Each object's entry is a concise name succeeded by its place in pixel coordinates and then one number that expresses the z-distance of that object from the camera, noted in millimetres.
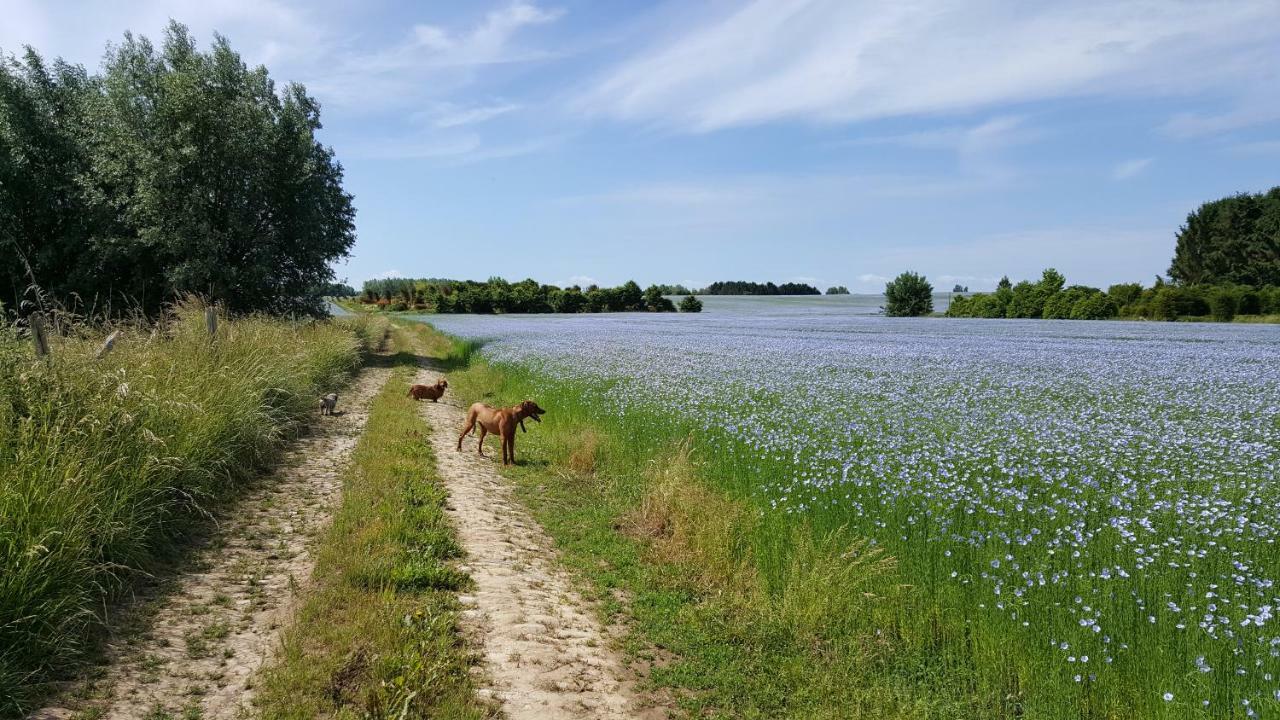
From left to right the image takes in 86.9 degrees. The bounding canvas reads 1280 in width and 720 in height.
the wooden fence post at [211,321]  13500
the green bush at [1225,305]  45250
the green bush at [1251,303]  45750
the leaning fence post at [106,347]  8252
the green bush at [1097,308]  52125
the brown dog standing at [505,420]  10211
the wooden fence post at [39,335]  7074
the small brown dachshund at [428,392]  15938
